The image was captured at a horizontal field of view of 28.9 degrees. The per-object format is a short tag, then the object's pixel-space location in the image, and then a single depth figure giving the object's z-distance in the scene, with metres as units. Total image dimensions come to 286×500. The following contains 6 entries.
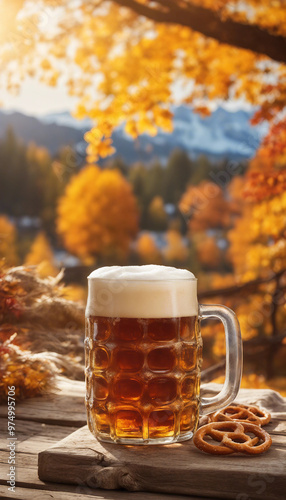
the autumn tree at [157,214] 37.31
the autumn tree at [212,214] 32.00
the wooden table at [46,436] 1.02
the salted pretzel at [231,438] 1.13
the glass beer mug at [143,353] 1.23
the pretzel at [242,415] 1.38
